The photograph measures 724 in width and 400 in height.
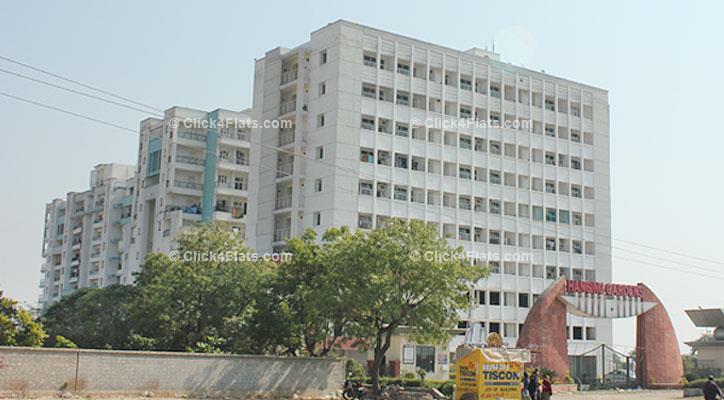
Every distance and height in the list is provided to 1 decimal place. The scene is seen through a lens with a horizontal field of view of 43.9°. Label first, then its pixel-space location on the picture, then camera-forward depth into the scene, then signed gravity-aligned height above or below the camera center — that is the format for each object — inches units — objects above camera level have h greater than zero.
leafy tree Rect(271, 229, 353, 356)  1688.0 +82.4
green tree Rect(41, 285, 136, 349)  2112.5 +20.7
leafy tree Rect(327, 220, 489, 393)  1646.2 +104.7
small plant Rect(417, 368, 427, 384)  2166.3 -81.2
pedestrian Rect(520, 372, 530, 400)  1668.9 -81.8
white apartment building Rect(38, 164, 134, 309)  4407.0 +490.5
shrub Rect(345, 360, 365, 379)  2072.0 -74.9
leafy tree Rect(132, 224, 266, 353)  1815.9 +49.3
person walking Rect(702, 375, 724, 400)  1325.0 -59.1
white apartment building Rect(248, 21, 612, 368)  2881.4 +625.5
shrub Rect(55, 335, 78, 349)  1690.9 -28.9
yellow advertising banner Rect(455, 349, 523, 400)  1508.4 -60.4
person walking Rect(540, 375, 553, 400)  1566.2 -78.6
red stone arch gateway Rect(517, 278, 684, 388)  2212.1 +74.9
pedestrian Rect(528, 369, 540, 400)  1605.6 -77.7
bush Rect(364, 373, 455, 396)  1977.1 -93.8
